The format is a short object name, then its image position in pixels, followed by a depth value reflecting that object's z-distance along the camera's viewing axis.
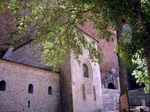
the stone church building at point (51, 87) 11.16
